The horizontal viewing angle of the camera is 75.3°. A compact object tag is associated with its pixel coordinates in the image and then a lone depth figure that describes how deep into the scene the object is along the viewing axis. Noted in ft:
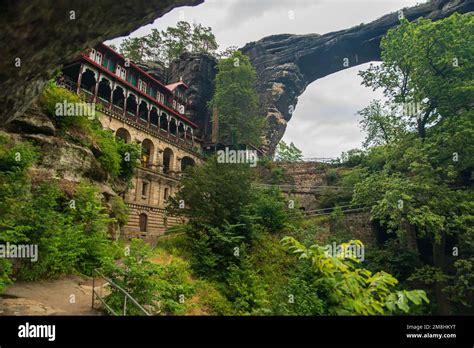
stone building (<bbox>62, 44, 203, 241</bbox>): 101.27
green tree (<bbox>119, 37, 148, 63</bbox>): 176.04
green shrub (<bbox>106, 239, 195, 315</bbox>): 24.61
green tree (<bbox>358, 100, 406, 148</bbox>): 76.48
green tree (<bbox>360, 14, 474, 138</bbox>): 61.98
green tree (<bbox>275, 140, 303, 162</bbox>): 182.91
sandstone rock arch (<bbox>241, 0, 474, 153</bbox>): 166.40
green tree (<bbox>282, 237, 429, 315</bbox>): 11.52
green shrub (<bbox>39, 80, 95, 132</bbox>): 46.39
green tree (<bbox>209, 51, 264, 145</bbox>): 144.66
